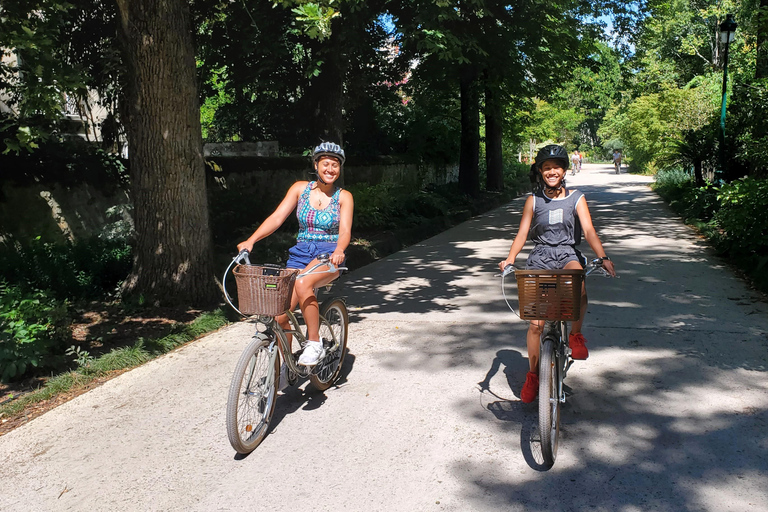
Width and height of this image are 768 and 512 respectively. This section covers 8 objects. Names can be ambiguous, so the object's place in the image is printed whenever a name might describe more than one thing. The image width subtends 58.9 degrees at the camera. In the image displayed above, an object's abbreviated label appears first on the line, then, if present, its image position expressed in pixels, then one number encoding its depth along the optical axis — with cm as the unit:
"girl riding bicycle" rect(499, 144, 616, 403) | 440
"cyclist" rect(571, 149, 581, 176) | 4522
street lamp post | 1595
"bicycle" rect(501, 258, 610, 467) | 377
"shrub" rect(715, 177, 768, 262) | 917
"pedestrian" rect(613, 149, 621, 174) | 4638
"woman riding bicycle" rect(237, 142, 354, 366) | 473
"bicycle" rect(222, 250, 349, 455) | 408
